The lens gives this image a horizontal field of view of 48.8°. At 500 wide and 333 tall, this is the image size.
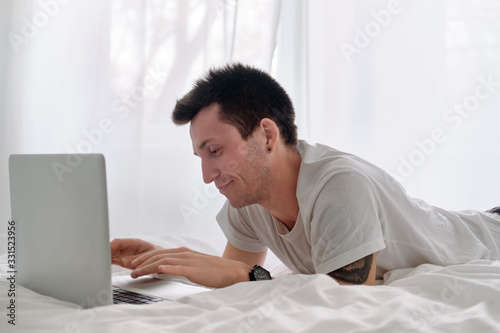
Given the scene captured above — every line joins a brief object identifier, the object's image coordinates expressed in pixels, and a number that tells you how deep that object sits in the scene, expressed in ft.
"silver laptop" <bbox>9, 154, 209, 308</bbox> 2.71
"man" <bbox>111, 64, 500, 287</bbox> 3.88
